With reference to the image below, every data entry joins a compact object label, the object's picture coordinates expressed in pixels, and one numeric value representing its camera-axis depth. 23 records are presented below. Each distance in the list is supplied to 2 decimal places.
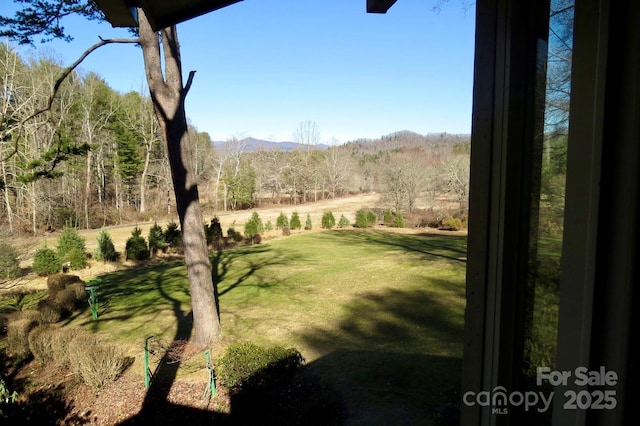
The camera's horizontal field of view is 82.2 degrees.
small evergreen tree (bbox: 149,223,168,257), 15.42
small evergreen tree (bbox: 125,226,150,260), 14.46
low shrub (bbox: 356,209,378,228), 21.95
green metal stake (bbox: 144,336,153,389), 4.84
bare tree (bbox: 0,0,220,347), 5.32
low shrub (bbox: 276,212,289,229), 20.80
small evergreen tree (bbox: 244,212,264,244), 18.62
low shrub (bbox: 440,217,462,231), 19.94
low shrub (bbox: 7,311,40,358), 5.86
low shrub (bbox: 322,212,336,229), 21.83
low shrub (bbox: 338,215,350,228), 21.98
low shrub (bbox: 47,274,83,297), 8.67
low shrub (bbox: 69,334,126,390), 4.82
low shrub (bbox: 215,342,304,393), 4.33
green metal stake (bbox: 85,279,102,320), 7.63
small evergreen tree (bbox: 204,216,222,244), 16.92
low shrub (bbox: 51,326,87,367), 5.39
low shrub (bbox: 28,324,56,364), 5.66
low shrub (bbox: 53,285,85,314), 7.95
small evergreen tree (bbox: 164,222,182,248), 16.25
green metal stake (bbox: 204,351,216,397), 4.50
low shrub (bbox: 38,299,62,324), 7.33
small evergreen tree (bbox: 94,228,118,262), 13.98
